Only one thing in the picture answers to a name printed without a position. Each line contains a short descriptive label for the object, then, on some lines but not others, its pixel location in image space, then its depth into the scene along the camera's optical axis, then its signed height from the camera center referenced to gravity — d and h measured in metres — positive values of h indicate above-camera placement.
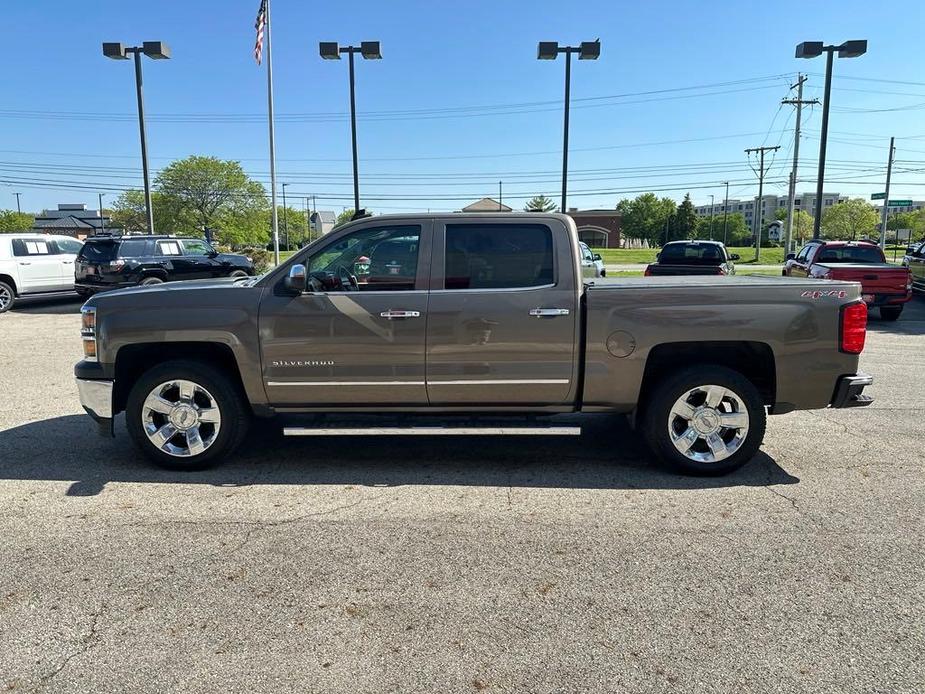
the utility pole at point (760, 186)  56.19 +5.80
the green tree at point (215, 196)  68.38 +5.01
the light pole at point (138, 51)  19.11 +5.56
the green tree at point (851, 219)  93.88 +4.32
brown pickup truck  4.69 -0.70
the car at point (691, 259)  14.67 -0.26
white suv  15.77 -0.55
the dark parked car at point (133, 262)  15.50 -0.46
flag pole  22.69 +3.38
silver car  17.61 -0.33
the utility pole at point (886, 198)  41.49 +3.19
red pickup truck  13.52 -0.52
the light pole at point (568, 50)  18.75 +5.58
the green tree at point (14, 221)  95.58 +3.20
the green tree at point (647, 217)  116.38 +5.47
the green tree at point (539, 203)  114.93 +7.70
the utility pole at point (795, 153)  38.85 +6.00
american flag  21.23 +7.02
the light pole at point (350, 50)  19.73 +5.85
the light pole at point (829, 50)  19.67 +5.93
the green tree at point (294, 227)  113.75 +3.23
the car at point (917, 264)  17.41 -0.37
